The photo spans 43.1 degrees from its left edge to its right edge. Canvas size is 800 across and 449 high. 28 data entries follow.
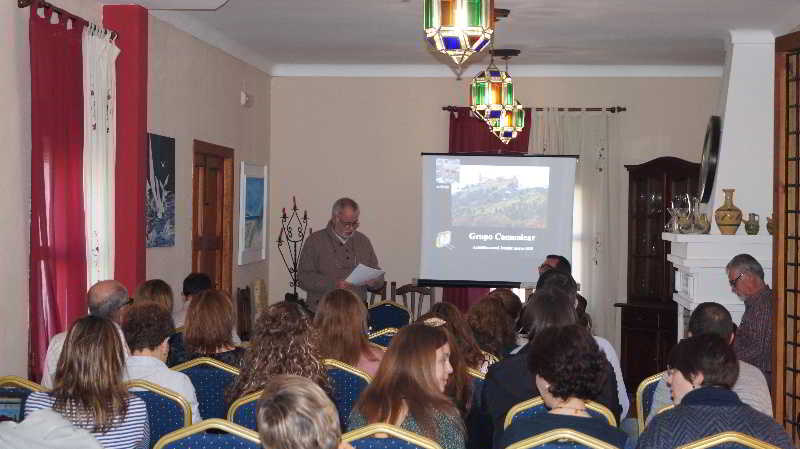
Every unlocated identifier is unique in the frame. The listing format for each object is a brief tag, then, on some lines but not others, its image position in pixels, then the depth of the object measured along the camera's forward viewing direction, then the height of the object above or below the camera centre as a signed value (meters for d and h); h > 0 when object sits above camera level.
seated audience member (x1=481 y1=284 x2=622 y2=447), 3.83 -0.68
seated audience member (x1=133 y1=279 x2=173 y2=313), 5.29 -0.42
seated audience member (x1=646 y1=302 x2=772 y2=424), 3.73 -0.65
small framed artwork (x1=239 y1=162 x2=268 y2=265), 9.90 +0.01
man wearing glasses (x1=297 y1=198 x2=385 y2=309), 8.16 -0.33
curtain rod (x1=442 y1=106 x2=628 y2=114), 10.58 +1.12
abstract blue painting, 7.46 +0.15
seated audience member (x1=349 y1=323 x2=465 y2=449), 3.00 -0.54
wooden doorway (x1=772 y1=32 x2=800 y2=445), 5.14 -0.11
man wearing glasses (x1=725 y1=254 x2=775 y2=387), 5.90 -0.56
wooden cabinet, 9.89 -0.32
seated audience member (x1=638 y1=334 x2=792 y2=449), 2.78 -0.54
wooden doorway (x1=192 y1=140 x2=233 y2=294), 8.72 +0.01
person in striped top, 3.14 -0.56
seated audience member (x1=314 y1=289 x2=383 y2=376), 4.51 -0.53
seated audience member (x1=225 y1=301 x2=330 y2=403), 3.70 -0.52
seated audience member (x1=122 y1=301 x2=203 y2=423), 3.72 -0.52
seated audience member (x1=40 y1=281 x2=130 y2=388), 4.86 -0.42
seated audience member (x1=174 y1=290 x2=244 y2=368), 4.46 -0.51
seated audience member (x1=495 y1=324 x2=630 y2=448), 3.13 -0.48
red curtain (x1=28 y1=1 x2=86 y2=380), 5.59 +0.17
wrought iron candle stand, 10.89 -0.23
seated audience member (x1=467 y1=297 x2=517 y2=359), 4.90 -0.53
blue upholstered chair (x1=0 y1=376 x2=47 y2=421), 3.58 -0.63
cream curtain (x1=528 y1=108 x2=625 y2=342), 10.53 +0.03
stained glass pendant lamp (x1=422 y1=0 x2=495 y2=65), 3.66 +0.70
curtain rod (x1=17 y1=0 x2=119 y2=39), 5.46 +1.17
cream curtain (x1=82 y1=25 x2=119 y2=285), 6.29 +0.43
